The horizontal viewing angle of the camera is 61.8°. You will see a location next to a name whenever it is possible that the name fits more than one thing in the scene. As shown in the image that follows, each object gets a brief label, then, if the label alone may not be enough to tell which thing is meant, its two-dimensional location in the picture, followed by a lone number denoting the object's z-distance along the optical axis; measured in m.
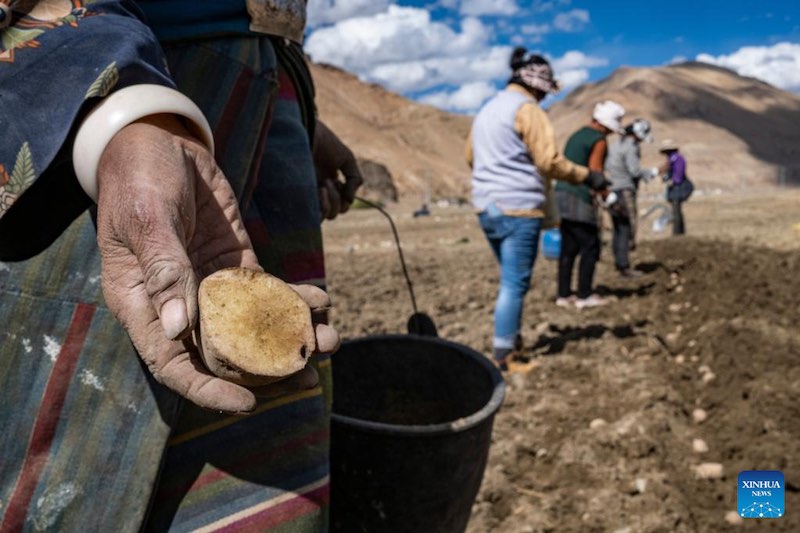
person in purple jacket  8.73
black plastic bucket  1.59
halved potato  0.74
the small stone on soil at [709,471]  2.72
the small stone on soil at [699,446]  2.96
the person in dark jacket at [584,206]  4.98
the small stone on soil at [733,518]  2.39
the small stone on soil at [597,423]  3.20
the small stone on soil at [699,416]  3.27
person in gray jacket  6.40
